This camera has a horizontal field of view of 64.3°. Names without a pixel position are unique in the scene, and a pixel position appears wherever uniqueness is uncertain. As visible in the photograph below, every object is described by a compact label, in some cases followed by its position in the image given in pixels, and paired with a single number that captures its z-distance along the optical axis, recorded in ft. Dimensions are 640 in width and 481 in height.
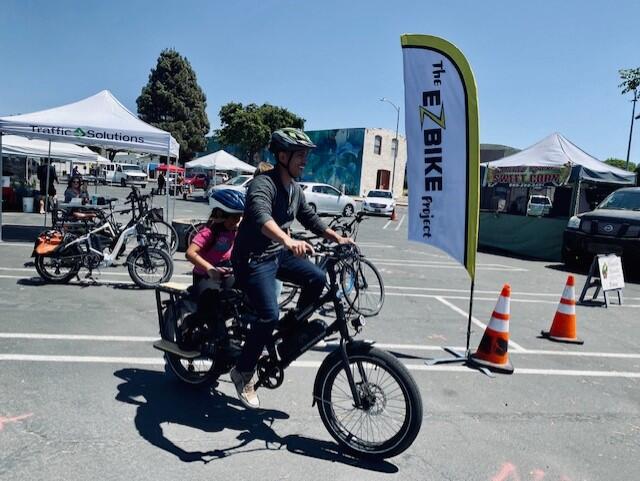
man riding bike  10.92
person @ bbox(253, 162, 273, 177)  18.67
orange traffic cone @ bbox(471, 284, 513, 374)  16.66
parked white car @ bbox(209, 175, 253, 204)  90.23
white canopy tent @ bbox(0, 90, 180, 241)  36.17
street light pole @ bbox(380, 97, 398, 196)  155.22
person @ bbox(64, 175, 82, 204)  49.24
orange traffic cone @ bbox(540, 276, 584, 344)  20.17
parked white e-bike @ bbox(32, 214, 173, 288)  24.90
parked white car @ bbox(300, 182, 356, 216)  84.48
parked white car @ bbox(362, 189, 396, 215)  91.91
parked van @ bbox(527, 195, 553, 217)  54.38
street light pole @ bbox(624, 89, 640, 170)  102.86
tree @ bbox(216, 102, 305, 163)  147.37
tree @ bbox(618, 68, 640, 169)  88.22
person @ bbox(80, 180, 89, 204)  52.18
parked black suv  36.78
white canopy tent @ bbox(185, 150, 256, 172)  89.51
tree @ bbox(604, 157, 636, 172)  296.42
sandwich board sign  27.20
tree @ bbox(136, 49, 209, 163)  198.59
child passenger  13.33
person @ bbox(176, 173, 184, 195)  128.44
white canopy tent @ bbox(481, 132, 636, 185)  46.75
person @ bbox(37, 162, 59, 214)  62.54
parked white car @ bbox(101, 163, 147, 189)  149.28
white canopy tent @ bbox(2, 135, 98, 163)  61.41
